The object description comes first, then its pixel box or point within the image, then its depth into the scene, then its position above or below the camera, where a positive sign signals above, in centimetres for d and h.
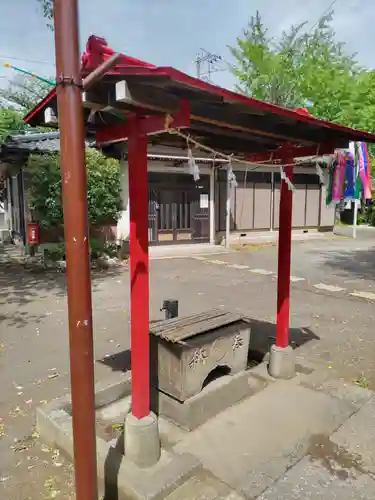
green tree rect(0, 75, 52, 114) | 2638 +808
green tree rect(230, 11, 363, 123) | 2114 +879
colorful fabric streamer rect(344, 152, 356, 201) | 666 +54
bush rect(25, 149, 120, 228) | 1096 +63
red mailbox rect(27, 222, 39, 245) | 1142 -70
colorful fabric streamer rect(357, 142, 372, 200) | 816 +81
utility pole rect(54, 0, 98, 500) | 182 -17
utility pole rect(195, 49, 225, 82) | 3027 +1200
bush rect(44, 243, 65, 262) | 1131 -129
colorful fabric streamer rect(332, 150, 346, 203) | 612 +42
